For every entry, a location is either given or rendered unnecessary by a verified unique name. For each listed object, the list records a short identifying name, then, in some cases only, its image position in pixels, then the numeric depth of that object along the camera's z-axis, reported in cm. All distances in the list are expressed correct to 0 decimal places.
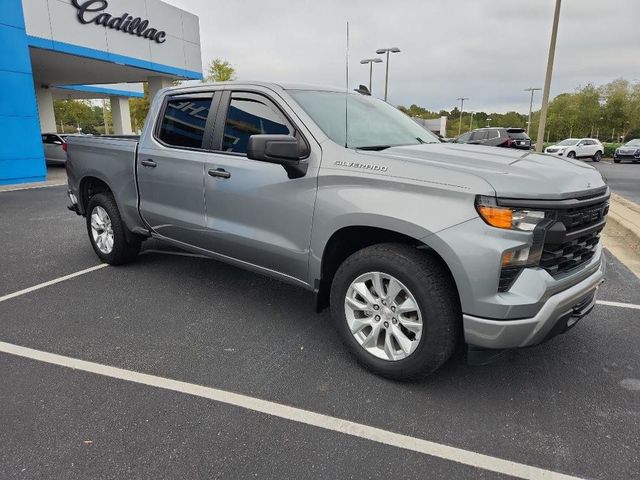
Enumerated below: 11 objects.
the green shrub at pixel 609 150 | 3947
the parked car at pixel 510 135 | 2165
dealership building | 1334
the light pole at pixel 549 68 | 1520
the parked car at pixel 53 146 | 1958
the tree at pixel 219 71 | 3844
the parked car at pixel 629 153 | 2808
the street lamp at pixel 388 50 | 2966
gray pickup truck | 253
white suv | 2961
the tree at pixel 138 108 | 4611
